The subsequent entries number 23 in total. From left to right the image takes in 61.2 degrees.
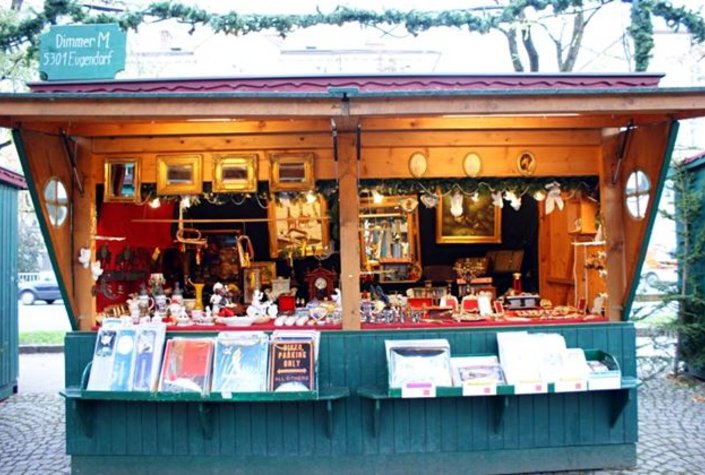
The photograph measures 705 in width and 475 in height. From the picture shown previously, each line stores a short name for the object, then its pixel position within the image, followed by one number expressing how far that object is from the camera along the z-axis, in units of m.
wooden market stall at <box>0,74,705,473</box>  4.34
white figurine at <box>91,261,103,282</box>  5.33
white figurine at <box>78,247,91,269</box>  5.25
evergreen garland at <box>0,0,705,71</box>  8.58
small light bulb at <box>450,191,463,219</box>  5.65
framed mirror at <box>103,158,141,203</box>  5.45
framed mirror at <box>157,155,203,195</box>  5.49
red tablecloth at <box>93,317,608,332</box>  5.13
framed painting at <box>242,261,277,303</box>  7.51
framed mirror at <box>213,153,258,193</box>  5.46
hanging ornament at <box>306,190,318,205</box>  5.52
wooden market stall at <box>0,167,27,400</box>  7.73
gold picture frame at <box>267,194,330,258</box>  7.51
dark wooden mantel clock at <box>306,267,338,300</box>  7.34
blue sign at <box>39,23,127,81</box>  5.18
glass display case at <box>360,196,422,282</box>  7.38
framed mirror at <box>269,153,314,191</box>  5.37
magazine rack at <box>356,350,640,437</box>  4.53
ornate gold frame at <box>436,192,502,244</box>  7.64
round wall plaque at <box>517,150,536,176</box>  5.51
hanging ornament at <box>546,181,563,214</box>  5.61
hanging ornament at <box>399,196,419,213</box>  6.33
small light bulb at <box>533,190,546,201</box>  5.64
